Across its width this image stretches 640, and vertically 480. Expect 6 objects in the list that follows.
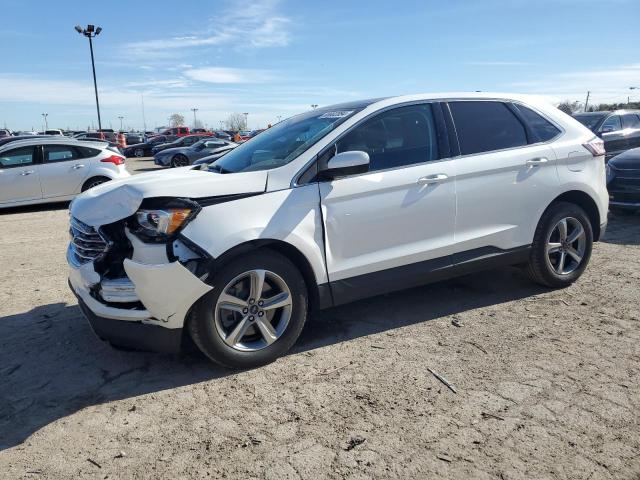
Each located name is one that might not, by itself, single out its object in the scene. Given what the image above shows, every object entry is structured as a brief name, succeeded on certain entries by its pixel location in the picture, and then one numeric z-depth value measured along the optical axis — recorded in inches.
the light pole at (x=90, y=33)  1327.5
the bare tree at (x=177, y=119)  4862.2
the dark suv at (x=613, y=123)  482.9
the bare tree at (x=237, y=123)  4400.3
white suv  125.0
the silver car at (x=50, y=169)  412.5
